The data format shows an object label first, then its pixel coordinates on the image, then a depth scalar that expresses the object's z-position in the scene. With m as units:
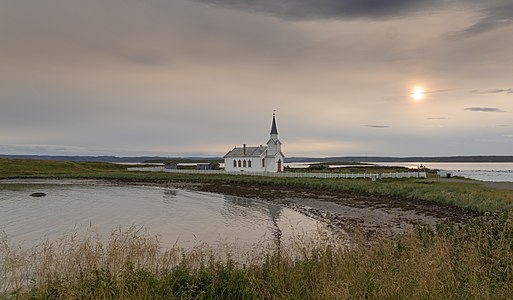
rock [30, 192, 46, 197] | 41.78
